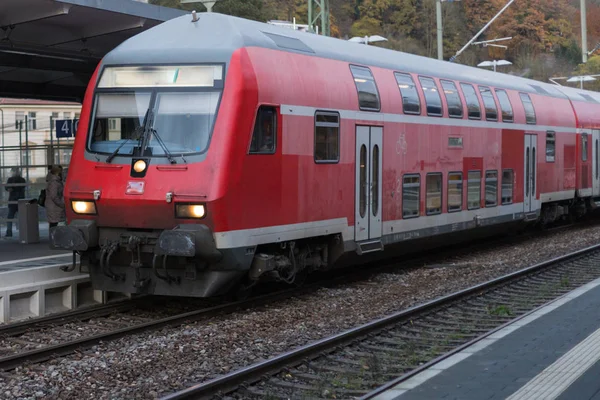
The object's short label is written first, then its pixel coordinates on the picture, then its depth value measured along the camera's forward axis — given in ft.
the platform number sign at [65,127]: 61.72
